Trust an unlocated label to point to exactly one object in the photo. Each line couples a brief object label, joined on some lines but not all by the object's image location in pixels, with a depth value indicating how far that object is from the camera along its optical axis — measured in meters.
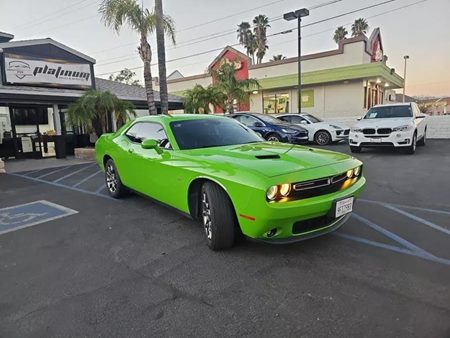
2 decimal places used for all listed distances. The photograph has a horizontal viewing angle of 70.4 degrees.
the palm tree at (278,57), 50.93
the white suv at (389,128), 9.69
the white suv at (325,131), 13.68
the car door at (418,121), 10.60
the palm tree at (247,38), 46.78
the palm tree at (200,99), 17.73
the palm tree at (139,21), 12.91
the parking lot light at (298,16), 16.69
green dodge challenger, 2.94
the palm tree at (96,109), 12.08
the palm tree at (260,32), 44.97
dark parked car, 12.59
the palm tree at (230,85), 19.17
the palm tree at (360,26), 44.56
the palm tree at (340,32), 45.69
